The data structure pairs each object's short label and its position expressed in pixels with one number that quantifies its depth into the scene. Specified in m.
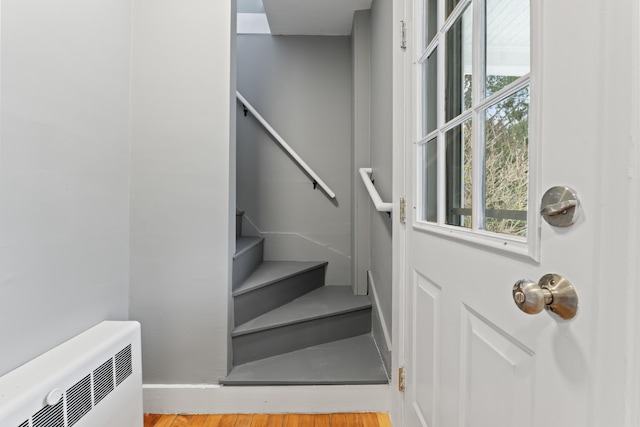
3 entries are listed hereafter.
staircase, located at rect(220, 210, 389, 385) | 1.56
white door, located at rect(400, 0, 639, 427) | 0.39
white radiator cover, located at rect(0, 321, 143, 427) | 0.78
